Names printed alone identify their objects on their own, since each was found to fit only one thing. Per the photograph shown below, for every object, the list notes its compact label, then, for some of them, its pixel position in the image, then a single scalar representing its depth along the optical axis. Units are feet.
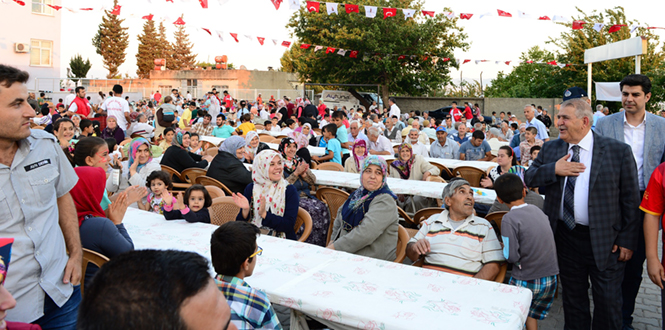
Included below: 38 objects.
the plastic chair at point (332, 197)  16.96
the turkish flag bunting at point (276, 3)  38.91
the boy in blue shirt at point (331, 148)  28.19
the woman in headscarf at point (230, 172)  19.26
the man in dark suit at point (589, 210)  9.87
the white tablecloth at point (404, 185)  16.61
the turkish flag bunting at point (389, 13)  50.78
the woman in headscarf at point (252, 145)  24.71
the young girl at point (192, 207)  12.93
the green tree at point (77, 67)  148.05
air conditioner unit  83.97
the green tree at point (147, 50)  219.82
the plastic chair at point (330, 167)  23.58
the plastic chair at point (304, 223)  13.33
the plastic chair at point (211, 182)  18.47
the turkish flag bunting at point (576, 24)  48.60
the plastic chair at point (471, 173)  22.66
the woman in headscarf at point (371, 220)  11.59
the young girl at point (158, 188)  15.31
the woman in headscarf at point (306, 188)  15.15
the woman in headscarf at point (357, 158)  23.56
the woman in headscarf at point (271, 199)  13.28
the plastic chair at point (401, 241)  11.71
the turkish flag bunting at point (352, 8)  51.90
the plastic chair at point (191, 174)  20.95
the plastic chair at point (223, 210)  14.23
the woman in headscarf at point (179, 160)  22.04
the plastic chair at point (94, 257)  9.10
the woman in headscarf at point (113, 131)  30.66
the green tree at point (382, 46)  91.09
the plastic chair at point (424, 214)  13.96
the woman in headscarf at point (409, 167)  21.45
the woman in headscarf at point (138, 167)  18.85
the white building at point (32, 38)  83.92
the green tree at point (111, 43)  192.44
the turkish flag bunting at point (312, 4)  44.11
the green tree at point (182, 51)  258.37
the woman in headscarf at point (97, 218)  9.13
